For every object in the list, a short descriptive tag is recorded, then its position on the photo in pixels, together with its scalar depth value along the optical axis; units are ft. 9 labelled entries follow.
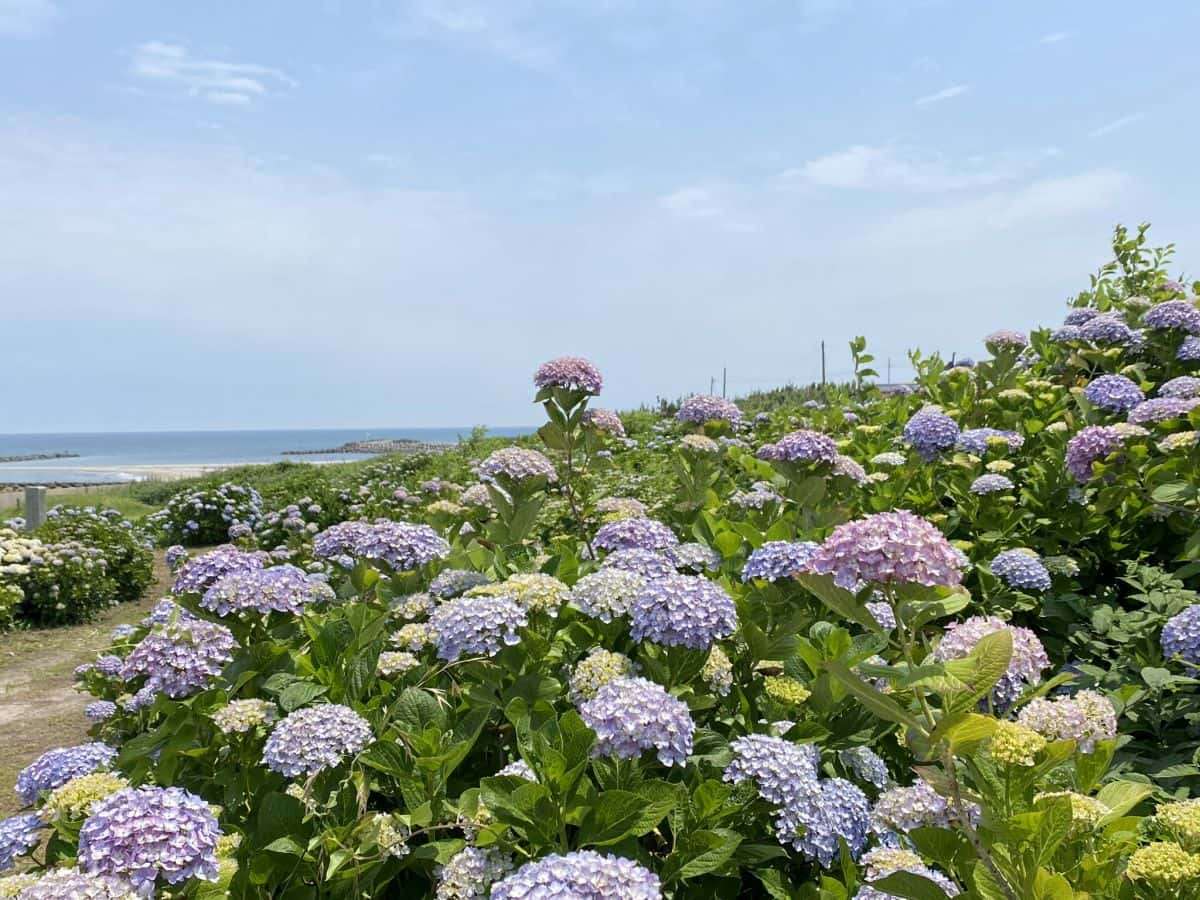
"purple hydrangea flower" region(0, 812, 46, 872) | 6.61
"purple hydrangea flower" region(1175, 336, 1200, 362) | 15.07
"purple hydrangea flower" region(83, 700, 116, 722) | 12.65
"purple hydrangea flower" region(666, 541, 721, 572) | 8.83
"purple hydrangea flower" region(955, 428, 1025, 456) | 14.03
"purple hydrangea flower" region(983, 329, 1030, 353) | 18.26
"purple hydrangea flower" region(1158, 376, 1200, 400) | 13.46
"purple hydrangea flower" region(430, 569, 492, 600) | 8.45
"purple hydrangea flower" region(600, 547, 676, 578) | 7.57
